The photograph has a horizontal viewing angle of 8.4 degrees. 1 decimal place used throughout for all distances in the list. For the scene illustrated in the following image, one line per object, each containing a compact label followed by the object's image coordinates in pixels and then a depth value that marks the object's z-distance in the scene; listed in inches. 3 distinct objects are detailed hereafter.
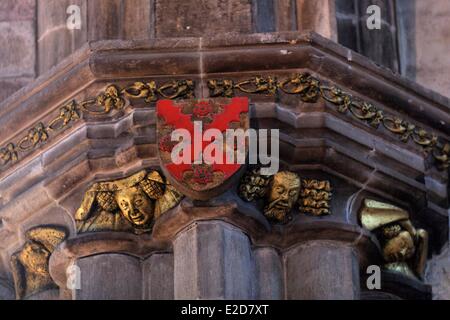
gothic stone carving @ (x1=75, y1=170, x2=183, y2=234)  422.3
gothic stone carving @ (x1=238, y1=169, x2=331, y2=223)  421.7
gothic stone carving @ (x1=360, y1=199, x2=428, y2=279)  429.7
